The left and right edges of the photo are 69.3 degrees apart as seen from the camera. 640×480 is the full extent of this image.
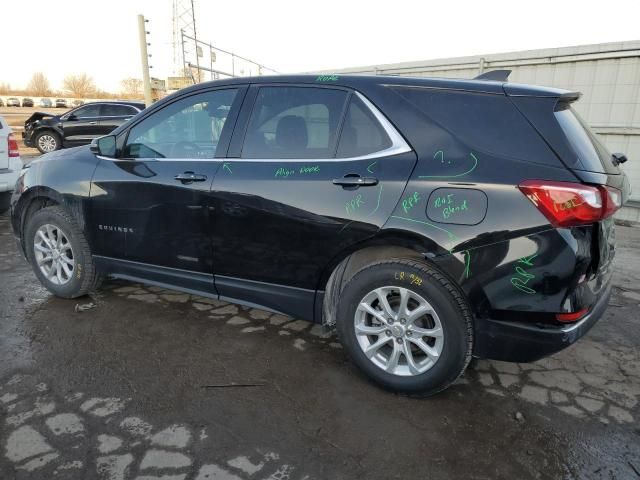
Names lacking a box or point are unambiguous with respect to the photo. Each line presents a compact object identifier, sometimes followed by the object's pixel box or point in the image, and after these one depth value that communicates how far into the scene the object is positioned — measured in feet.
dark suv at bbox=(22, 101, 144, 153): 47.55
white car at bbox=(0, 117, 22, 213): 21.44
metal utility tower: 104.99
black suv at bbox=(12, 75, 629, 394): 7.24
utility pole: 38.37
